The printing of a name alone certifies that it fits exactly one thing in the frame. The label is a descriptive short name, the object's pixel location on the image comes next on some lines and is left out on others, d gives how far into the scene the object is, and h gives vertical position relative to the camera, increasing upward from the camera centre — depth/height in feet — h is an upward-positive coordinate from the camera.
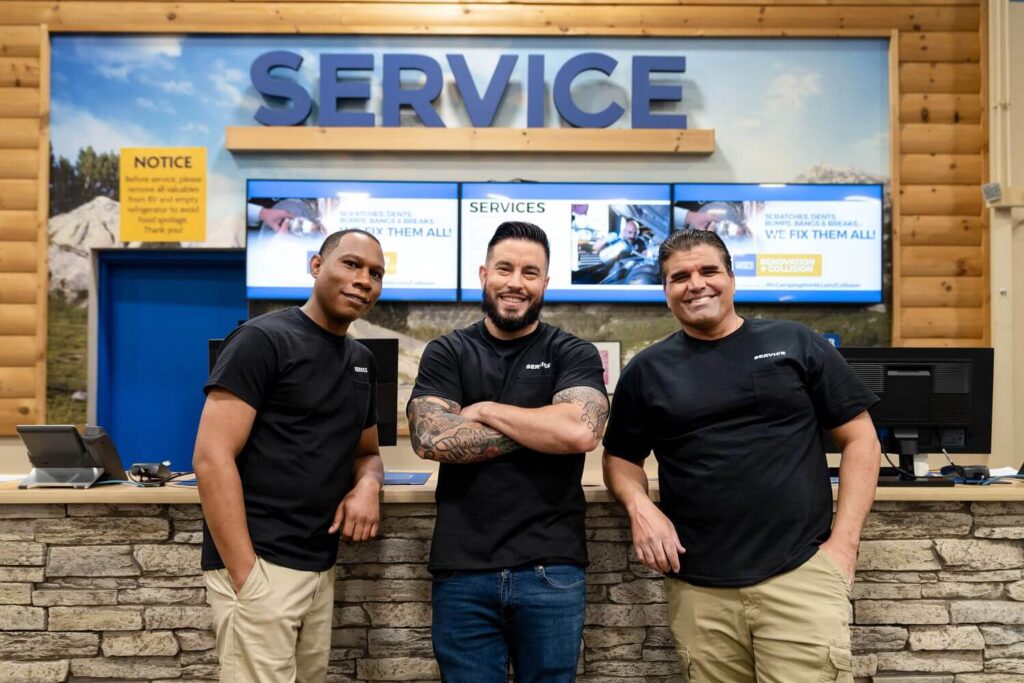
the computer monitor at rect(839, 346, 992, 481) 8.07 -0.55
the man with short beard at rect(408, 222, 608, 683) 5.31 -1.19
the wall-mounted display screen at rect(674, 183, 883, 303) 13.85 +2.21
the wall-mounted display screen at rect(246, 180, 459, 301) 13.76 +2.32
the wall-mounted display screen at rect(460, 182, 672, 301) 13.87 +2.37
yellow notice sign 14.03 +3.03
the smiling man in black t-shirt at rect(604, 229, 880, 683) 5.37 -1.15
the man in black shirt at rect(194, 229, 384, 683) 5.17 -1.04
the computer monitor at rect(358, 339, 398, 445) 8.09 -0.49
